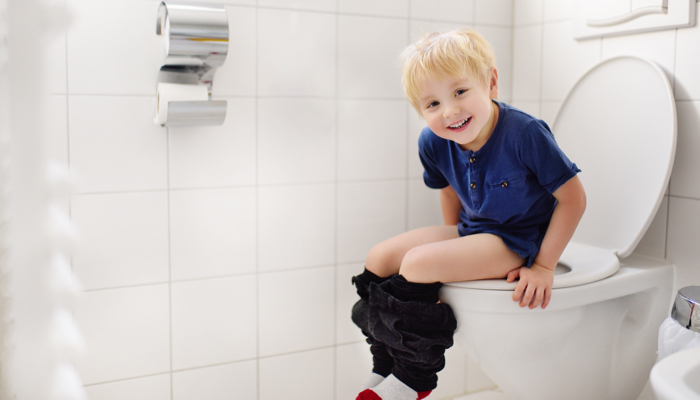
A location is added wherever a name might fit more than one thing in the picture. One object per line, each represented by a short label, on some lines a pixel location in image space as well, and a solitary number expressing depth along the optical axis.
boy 0.96
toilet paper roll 1.08
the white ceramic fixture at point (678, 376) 0.48
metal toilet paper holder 1.01
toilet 0.98
